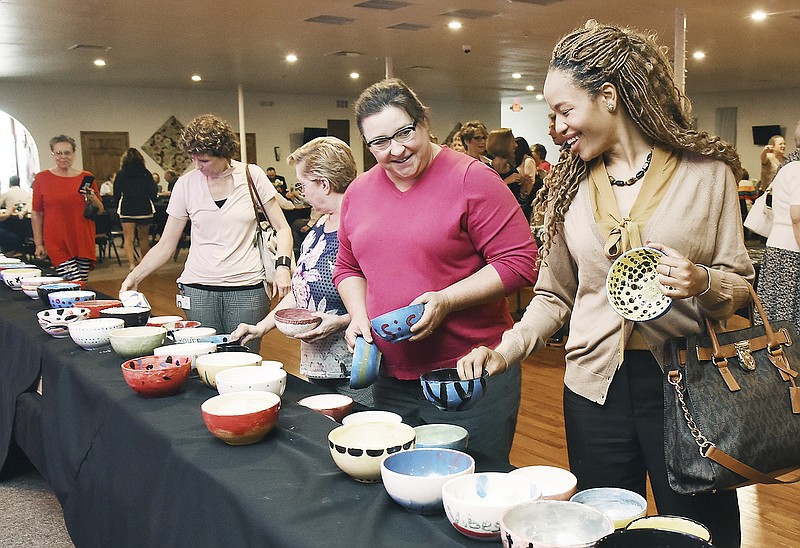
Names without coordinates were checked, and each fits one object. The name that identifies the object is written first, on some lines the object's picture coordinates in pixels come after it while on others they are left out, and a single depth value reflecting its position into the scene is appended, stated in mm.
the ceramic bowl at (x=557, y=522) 994
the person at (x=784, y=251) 3748
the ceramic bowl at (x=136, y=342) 2094
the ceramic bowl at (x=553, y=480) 1119
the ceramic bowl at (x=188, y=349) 1929
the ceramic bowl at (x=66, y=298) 2717
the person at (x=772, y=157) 6344
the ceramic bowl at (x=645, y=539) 916
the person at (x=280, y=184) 12680
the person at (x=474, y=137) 5062
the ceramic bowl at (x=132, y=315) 2445
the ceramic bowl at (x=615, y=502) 1102
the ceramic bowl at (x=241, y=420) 1428
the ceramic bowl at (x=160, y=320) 2406
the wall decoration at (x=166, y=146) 15734
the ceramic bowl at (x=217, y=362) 1783
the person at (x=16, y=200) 10148
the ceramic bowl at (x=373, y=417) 1495
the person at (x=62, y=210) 4980
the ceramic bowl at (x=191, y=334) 2145
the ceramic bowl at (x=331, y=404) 1719
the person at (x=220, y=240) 3123
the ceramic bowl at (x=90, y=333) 2225
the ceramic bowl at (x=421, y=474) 1112
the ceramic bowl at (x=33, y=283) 3182
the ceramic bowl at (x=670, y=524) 1009
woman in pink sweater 1781
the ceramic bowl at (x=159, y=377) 1752
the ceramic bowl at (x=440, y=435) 1372
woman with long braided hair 1363
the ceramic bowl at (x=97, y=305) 2574
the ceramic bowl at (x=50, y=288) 2980
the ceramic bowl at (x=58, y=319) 2402
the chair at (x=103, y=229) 10562
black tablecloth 1149
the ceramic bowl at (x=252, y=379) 1633
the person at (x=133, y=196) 9633
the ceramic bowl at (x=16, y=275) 3446
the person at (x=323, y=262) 2332
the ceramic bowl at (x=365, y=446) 1221
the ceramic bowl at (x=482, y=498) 1007
